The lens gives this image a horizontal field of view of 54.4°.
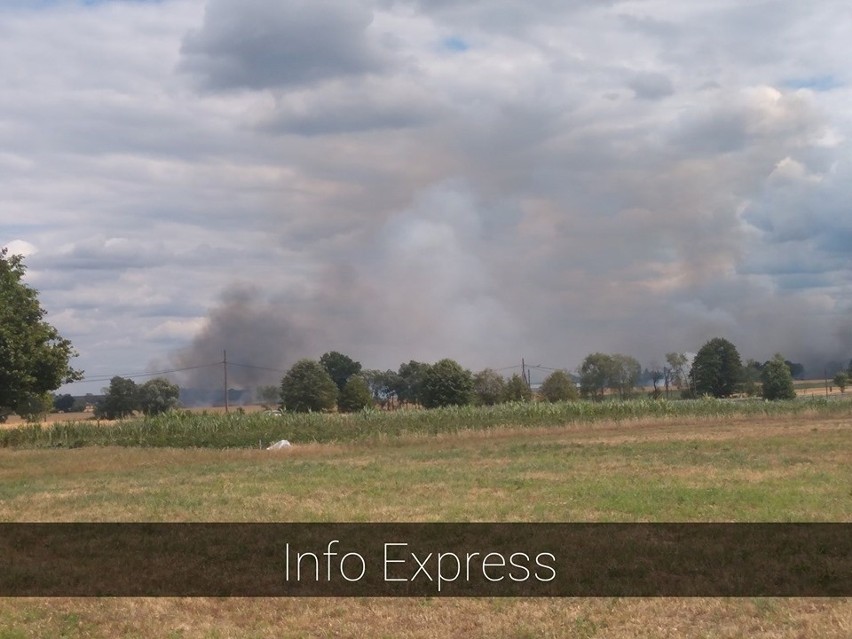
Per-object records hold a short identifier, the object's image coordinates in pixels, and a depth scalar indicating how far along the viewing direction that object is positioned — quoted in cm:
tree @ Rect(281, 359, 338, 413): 10531
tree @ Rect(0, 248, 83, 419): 3131
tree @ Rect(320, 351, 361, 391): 15550
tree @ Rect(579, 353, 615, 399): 14538
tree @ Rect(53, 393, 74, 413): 16212
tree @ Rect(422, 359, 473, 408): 9569
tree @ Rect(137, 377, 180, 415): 11812
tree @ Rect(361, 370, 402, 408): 16588
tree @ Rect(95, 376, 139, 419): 11931
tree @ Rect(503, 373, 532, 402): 9975
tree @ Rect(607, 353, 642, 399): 14624
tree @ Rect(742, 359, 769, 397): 12456
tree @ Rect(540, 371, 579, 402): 9756
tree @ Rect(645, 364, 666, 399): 15123
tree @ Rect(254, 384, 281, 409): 14296
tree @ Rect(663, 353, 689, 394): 14725
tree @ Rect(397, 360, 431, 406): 15725
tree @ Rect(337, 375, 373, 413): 9988
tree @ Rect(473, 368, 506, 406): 10706
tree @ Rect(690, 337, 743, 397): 12562
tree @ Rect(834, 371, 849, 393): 12546
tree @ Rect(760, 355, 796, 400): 10244
